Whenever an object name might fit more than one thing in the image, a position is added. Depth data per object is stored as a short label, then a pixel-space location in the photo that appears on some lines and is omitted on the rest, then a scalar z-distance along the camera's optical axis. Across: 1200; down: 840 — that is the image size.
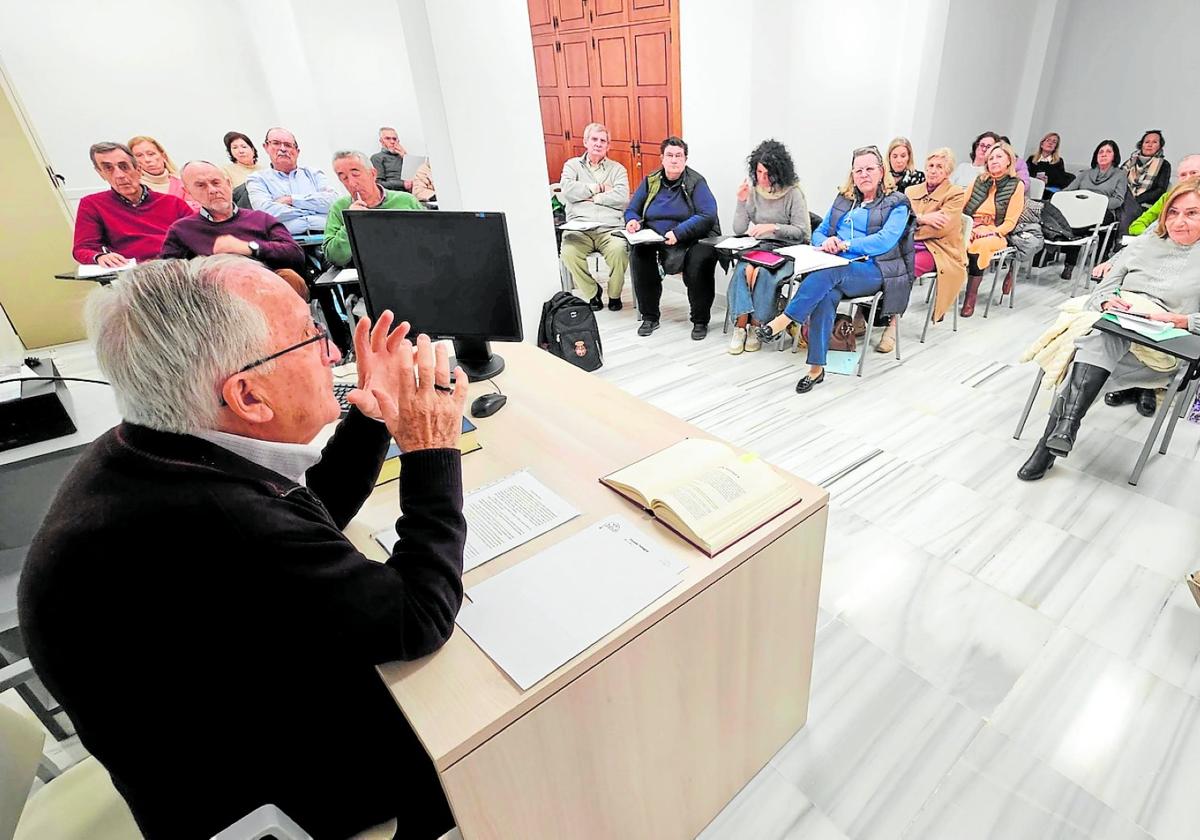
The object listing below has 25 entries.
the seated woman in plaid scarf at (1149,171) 4.81
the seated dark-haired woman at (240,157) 4.88
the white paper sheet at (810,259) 3.15
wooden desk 0.84
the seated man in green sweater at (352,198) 3.38
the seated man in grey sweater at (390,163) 5.89
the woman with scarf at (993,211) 4.15
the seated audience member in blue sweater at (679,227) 4.15
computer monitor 1.66
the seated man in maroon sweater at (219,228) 3.15
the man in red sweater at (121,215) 3.55
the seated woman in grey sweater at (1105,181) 4.79
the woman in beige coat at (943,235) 3.81
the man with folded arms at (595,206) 4.62
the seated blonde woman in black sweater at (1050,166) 5.55
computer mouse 1.58
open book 1.07
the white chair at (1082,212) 4.32
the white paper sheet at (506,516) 1.09
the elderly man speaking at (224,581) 0.71
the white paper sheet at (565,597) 0.89
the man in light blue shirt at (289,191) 4.25
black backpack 3.52
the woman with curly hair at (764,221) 3.74
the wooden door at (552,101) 6.27
